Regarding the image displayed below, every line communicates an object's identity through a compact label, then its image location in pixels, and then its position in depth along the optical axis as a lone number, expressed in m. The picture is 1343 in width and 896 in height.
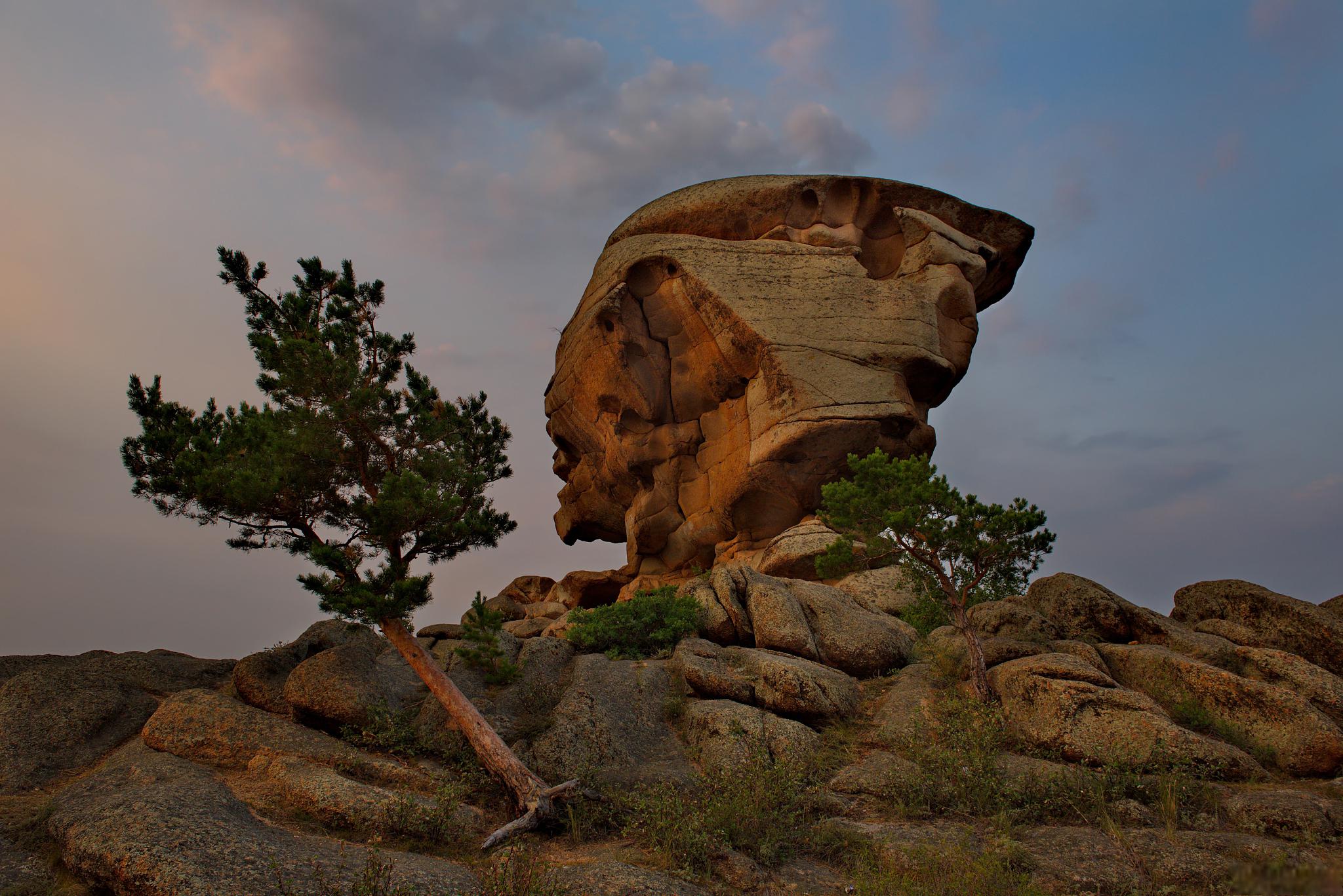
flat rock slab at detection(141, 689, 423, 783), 11.53
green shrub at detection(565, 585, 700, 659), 16.95
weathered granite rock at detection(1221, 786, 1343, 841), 9.31
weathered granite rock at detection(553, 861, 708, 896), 8.17
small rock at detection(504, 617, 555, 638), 25.44
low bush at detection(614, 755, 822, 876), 9.38
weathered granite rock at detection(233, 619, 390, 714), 13.50
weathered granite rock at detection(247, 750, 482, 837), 9.88
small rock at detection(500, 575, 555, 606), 40.50
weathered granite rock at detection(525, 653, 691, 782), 12.27
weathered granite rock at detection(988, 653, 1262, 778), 11.21
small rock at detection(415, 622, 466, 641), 19.03
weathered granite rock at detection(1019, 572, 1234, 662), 14.59
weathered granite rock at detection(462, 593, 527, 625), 32.16
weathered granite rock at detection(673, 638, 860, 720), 13.75
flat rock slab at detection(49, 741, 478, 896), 7.63
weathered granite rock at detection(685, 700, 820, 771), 12.23
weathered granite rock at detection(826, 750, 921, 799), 11.20
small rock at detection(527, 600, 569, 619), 32.56
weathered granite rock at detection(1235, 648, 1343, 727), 12.38
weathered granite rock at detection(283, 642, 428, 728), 12.85
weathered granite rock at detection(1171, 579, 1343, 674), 14.52
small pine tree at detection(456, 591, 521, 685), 13.94
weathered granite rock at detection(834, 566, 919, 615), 20.75
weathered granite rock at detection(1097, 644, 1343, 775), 11.44
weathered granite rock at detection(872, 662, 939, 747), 12.85
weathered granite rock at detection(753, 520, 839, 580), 25.16
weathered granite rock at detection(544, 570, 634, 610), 36.66
